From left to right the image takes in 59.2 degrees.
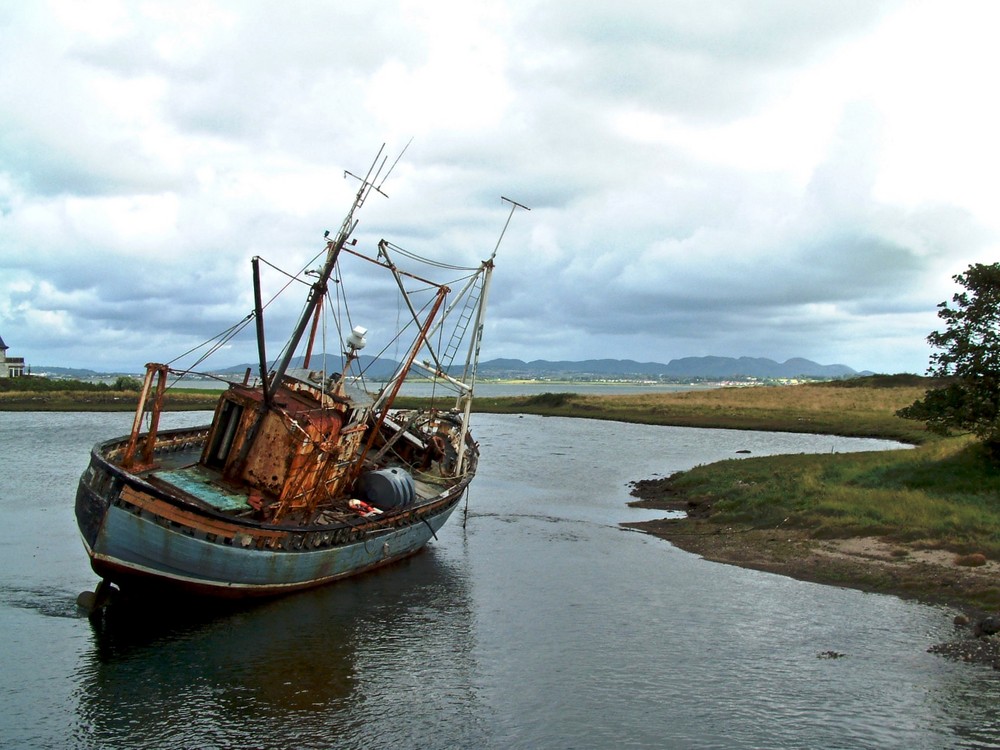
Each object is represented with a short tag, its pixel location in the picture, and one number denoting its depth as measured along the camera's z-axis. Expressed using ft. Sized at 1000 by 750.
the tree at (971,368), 104.63
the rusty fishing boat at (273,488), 61.77
